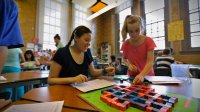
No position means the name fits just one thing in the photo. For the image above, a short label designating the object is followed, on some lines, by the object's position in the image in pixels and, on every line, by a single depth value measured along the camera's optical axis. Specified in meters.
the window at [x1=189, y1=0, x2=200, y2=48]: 4.11
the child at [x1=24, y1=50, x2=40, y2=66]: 4.08
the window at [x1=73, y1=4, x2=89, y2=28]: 6.66
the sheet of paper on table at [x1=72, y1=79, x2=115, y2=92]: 0.94
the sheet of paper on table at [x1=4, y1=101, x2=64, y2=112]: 0.58
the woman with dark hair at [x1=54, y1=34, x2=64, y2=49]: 4.12
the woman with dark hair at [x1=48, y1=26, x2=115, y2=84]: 1.21
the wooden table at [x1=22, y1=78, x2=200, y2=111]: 0.68
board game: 0.58
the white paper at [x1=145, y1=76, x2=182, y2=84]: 1.17
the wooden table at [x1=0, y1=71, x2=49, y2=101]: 1.51
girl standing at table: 1.47
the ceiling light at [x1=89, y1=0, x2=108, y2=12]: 5.01
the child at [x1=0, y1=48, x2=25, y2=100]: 2.20
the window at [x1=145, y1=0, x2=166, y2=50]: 5.00
